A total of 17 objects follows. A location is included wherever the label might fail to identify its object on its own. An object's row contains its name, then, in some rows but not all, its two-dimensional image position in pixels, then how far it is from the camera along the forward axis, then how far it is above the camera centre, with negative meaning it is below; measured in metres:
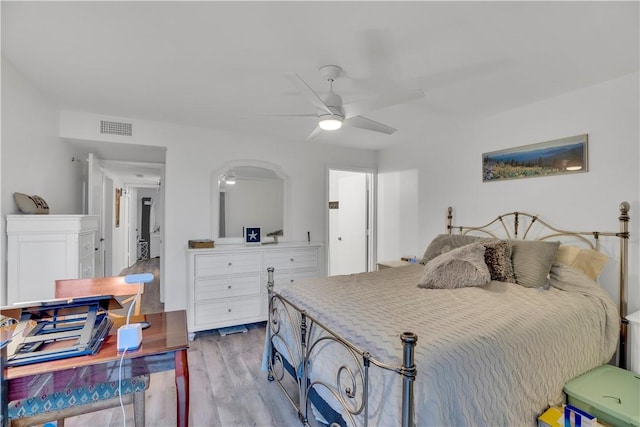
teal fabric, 1.34 -0.85
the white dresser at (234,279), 3.30 -0.74
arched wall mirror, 3.79 +0.20
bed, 1.25 -0.60
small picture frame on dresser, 3.83 -0.26
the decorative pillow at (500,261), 2.38 -0.37
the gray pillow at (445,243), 2.92 -0.28
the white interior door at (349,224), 5.03 -0.15
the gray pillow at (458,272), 2.28 -0.43
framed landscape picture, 2.51 +0.51
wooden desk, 1.08 -0.59
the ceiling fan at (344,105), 1.86 +0.71
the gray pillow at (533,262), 2.26 -0.36
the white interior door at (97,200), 3.33 +0.18
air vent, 3.16 +0.93
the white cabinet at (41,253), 2.13 -0.28
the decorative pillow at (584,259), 2.23 -0.34
